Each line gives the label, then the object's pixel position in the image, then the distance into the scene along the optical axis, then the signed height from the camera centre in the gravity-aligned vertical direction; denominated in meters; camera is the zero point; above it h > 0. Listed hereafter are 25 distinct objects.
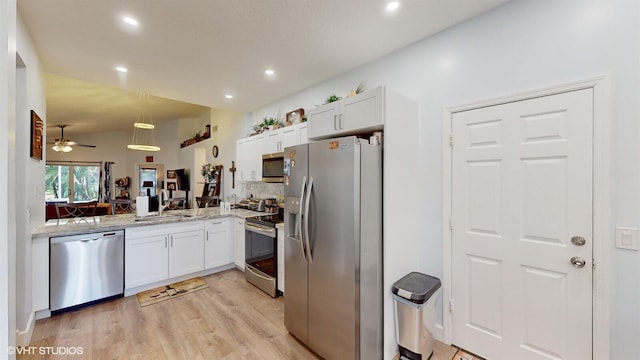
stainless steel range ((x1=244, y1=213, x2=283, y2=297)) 3.29 -0.97
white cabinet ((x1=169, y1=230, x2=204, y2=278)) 3.61 -1.04
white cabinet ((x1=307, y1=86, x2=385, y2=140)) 2.18 +0.59
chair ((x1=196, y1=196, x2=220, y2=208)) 5.82 -0.53
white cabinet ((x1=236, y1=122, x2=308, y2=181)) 3.65 +0.53
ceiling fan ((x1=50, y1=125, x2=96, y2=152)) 6.77 +0.87
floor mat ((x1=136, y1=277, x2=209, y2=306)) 3.21 -1.46
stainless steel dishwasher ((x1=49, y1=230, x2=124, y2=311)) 2.80 -1.01
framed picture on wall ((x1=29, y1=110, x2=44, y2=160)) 2.49 +0.42
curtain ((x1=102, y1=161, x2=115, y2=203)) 9.49 -0.08
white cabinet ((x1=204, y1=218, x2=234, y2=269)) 3.96 -0.99
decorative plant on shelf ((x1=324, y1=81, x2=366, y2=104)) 2.95 +1.07
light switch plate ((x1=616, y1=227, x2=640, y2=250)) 1.60 -0.35
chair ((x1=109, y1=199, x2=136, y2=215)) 3.75 -0.33
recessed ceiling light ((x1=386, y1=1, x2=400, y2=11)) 2.04 +1.37
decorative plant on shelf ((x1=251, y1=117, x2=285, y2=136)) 4.17 +0.90
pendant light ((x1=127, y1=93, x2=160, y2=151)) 7.72 +1.55
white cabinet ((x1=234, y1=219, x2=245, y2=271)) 4.02 -1.00
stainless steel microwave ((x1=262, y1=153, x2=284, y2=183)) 3.80 +0.18
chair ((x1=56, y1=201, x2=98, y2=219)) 3.41 -0.43
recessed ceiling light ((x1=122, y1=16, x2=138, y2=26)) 2.20 +1.34
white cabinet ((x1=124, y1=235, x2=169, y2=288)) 3.26 -1.04
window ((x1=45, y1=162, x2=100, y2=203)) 8.91 -0.12
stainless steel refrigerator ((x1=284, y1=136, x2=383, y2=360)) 1.99 -0.56
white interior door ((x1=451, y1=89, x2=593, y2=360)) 1.77 -0.36
